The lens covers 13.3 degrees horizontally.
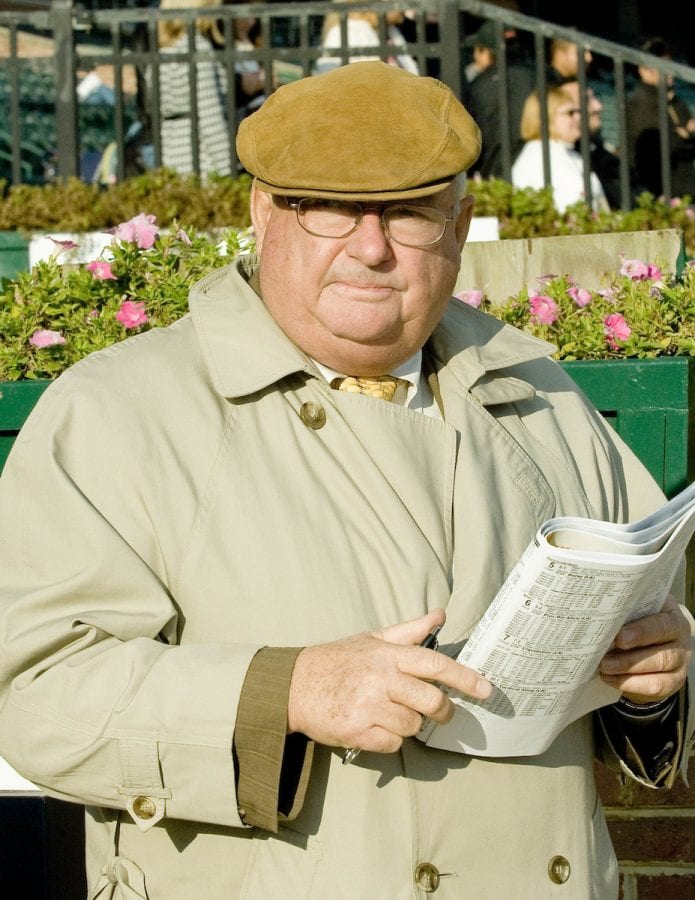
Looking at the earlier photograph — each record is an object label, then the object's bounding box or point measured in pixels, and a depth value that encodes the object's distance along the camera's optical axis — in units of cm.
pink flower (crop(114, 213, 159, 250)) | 738
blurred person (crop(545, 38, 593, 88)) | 1479
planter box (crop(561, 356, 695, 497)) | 669
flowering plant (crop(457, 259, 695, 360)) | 727
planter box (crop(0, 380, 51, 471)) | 639
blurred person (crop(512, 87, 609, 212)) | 1433
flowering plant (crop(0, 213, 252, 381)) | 688
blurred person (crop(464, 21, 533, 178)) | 1433
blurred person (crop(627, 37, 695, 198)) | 1660
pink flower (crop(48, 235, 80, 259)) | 742
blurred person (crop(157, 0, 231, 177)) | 1397
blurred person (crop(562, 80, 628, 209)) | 1558
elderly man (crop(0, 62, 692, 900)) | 443
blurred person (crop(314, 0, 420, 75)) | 1420
